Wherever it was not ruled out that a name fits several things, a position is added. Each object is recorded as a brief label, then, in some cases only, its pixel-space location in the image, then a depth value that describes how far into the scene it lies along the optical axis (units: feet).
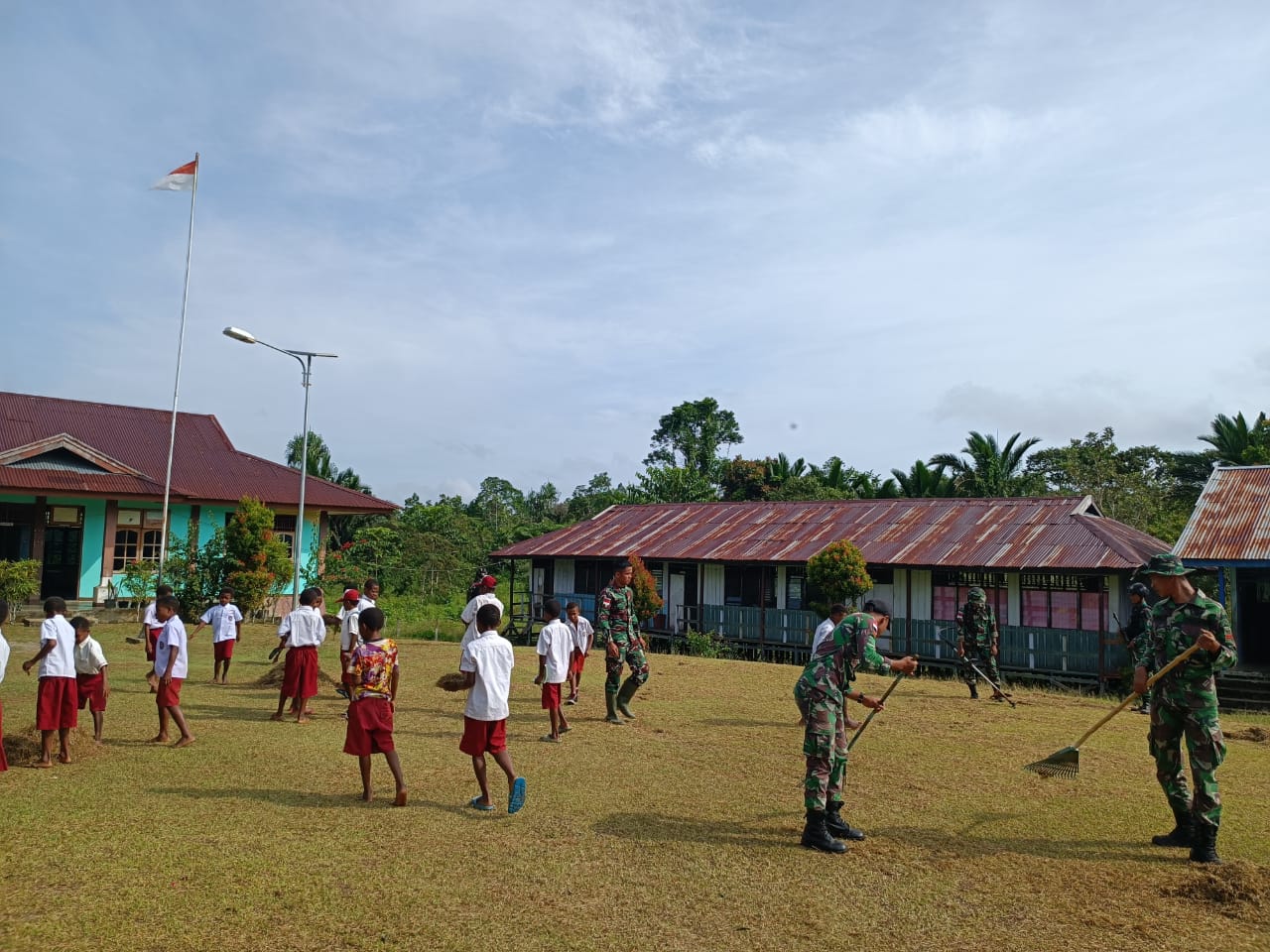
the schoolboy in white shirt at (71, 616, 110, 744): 28.02
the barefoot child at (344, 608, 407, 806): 22.58
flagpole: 75.43
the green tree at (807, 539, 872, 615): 65.77
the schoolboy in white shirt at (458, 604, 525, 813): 22.33
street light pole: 60.80
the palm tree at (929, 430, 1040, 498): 105.91
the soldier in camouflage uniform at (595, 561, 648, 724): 35.01
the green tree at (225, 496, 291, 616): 74.23
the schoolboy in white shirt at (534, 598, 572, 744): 31.63
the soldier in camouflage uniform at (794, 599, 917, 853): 20.08
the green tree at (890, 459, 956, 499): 108.99
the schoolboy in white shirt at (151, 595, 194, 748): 28.71
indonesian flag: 77.92
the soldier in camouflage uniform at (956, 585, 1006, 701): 47.06
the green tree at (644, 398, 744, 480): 156.87
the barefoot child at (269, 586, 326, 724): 34.65
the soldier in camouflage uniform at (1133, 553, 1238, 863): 19.45
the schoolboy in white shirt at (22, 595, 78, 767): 26.03
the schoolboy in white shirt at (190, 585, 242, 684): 41.81
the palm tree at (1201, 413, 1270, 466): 96.06
